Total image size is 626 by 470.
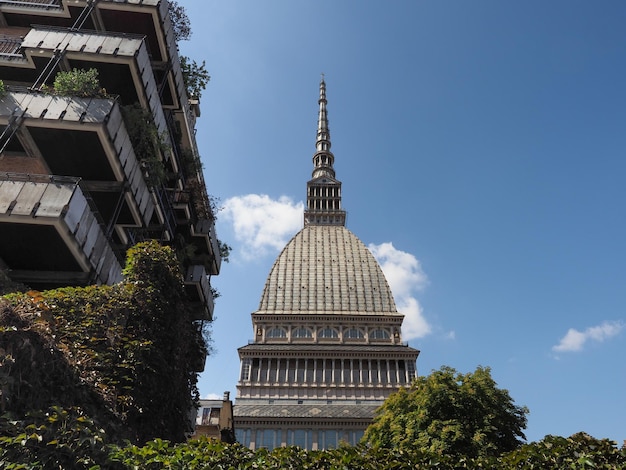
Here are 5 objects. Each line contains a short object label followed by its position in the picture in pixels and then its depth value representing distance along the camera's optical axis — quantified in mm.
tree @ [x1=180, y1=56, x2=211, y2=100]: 25906
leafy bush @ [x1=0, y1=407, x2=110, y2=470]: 6895
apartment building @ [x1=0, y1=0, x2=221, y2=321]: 15445
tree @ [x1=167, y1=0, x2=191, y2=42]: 23562
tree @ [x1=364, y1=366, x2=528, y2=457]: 24406
